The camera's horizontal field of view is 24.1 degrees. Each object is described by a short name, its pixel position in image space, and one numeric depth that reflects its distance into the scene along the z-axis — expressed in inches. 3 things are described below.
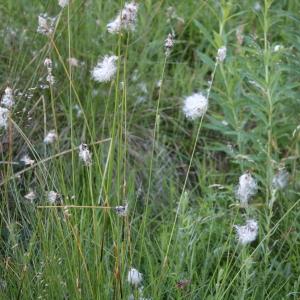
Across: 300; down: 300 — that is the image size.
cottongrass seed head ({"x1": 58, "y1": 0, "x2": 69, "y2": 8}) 88.2
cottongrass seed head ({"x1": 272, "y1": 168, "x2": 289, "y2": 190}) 110.7
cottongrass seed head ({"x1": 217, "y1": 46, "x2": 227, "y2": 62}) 85.7
